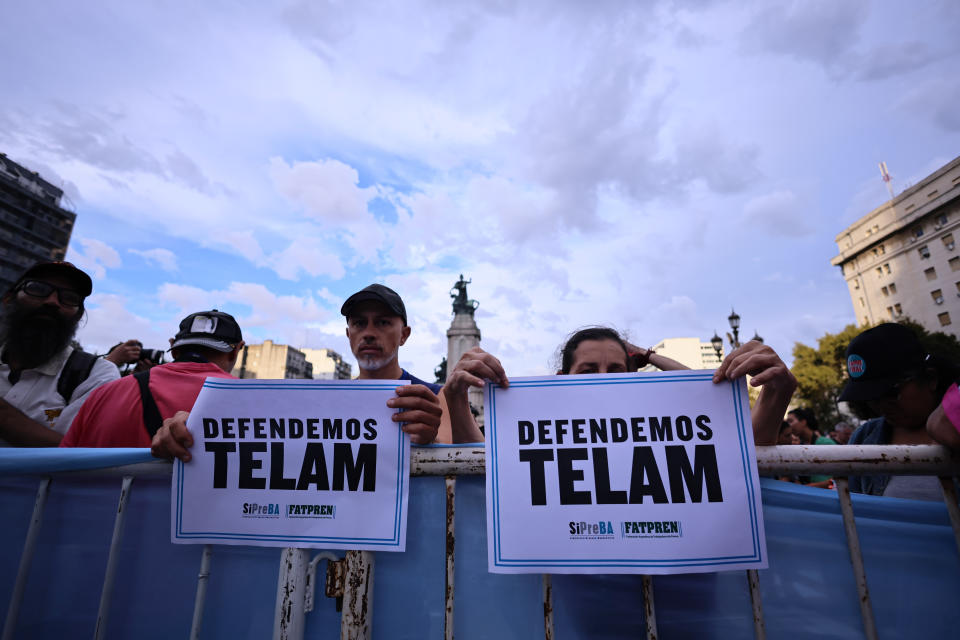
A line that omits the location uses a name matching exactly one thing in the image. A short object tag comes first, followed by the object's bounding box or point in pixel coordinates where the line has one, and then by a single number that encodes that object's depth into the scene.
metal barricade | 1.43
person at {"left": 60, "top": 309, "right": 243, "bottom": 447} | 2.04
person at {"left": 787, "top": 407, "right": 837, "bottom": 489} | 6.55
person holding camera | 3.57
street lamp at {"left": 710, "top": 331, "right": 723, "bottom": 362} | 15.09
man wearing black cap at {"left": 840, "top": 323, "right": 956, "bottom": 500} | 1.99
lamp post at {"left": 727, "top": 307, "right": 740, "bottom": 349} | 13.26
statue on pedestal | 32.09
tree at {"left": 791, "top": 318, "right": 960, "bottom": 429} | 29.56
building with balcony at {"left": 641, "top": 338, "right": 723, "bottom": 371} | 79.19
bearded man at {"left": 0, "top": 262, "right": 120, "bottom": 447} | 2.47
